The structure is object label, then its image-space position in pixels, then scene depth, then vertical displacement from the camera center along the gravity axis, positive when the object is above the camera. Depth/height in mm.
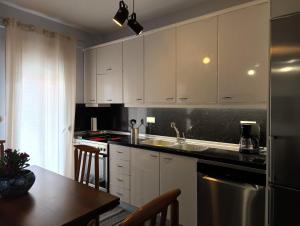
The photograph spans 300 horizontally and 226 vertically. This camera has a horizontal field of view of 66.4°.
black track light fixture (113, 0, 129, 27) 1814 +770
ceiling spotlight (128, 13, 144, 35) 1931 +748
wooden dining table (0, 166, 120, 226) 1173 -544
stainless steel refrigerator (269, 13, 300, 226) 1566 -69
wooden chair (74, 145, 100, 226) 1865 -415
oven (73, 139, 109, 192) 3057 -696
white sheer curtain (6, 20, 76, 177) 2779 +236
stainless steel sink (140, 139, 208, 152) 2565 -402
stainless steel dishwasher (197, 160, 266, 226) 1843 -712
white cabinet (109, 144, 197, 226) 2271 -723
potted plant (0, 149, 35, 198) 1405 -406
